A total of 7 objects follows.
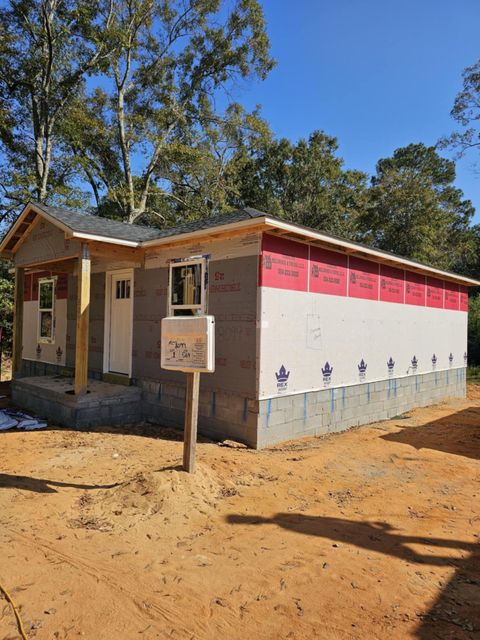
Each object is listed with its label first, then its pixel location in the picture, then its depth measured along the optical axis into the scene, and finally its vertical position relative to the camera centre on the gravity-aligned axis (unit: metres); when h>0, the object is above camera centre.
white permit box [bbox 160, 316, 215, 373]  4.71 -0.24
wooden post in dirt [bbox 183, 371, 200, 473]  4.92 -1.15
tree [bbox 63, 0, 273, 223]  23.31 +12.61
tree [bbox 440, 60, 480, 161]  20.45 +10.80
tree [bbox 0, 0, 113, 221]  18.94 +10.94
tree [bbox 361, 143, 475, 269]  22.95 +5.72
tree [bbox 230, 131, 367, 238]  25.59 +8.59
